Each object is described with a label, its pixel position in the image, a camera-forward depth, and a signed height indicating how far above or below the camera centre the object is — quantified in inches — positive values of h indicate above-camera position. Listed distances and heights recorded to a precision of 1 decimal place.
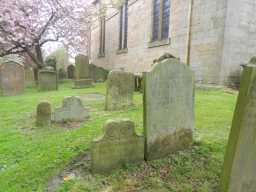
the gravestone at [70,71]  726.1 +8.1
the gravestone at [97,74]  630.5 +1.3
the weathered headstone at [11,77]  391.9 -10.2
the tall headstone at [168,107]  118.5 -17.6
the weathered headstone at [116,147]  109.0 -36.9
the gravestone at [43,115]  172.6 -33.5
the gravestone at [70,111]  189.0 -33.0
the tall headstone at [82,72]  468.8 +3.9
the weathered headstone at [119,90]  231.9 -16.3
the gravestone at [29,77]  578.9 -12.3
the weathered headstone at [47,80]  430.9 -14.3
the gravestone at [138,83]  356.7 -12.4
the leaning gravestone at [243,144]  80.2 -25.4
